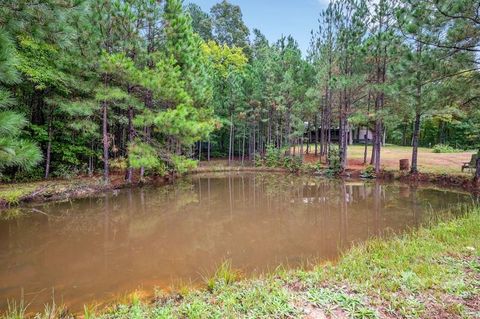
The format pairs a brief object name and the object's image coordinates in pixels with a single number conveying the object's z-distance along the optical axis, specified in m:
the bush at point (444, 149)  22.32
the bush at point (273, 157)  19.19
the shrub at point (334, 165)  15.35
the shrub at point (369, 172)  13.78
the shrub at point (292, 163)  17.45
